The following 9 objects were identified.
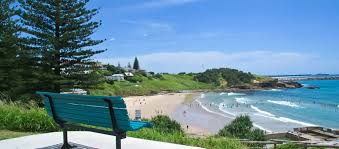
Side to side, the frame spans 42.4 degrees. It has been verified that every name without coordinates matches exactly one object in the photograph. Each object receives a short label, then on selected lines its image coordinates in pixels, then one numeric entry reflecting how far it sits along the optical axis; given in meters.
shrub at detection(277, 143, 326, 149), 13.05
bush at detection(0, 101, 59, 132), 7.32
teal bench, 4.02
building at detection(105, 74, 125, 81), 91.38
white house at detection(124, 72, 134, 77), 100.65
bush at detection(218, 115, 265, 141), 19.61
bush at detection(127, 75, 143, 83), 98.31
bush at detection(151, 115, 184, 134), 15.79
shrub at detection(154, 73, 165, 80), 114.71
